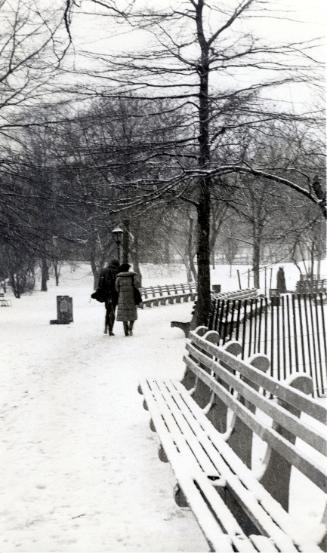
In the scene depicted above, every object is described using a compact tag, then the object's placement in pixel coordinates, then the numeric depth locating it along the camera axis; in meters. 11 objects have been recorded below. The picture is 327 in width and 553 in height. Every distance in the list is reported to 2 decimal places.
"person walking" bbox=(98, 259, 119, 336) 13.90
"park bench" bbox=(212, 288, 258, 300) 18.27
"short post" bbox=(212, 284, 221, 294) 29.01
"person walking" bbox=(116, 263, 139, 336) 13.63
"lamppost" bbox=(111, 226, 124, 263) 20.18
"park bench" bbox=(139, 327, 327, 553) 2.66
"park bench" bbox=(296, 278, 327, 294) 30.91
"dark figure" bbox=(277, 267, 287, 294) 31.36
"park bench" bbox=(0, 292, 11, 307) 28.91
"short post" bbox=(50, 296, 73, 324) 18.16
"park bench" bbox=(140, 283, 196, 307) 25.67
